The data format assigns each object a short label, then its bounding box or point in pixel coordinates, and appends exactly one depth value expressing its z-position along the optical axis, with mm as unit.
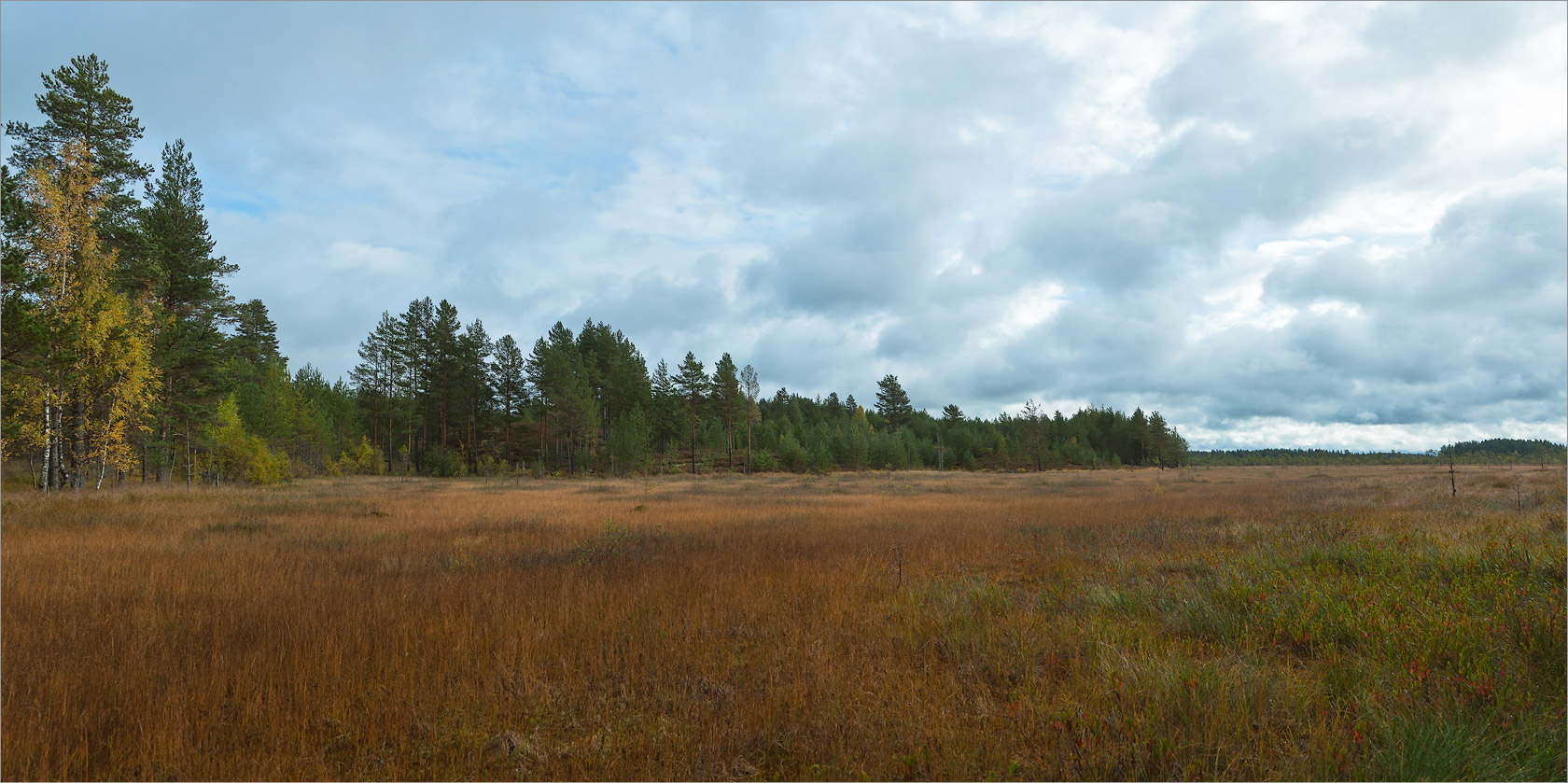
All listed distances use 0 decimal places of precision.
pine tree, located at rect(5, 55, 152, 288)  21375
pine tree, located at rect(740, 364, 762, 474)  63719
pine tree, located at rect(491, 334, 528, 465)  60031
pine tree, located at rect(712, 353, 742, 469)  61094
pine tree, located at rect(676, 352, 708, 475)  62312
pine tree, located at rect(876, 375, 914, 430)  102188
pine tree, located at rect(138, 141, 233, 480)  25859
